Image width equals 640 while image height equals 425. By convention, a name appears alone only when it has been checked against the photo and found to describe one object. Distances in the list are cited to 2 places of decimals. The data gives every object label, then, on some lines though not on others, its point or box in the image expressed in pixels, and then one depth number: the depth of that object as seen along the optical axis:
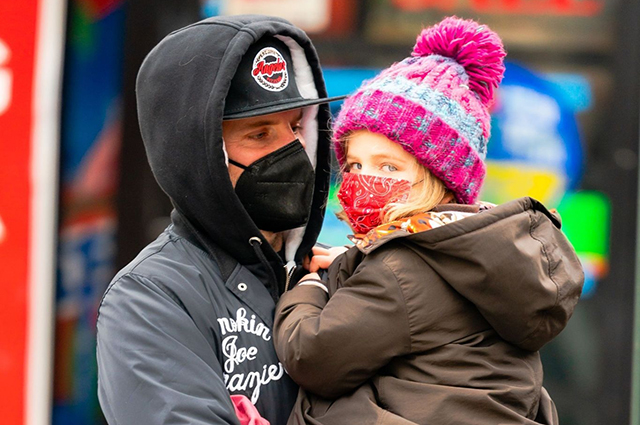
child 3.82
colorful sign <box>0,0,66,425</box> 8.77
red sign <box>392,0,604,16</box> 9.60
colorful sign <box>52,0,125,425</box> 9.68
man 3.77
